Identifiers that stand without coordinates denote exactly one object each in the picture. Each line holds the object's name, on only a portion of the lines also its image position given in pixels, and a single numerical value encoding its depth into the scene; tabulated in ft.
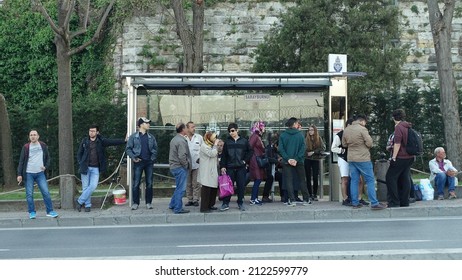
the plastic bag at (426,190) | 51.44
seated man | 51.55
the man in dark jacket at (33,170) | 48.01
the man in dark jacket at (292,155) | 49.47
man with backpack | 47.14
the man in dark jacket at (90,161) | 50.26
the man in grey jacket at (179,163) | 47.88
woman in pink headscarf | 50.39
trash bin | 50.14
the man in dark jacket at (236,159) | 48.42
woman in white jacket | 47.47
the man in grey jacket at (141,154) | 49.21
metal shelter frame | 51.19
